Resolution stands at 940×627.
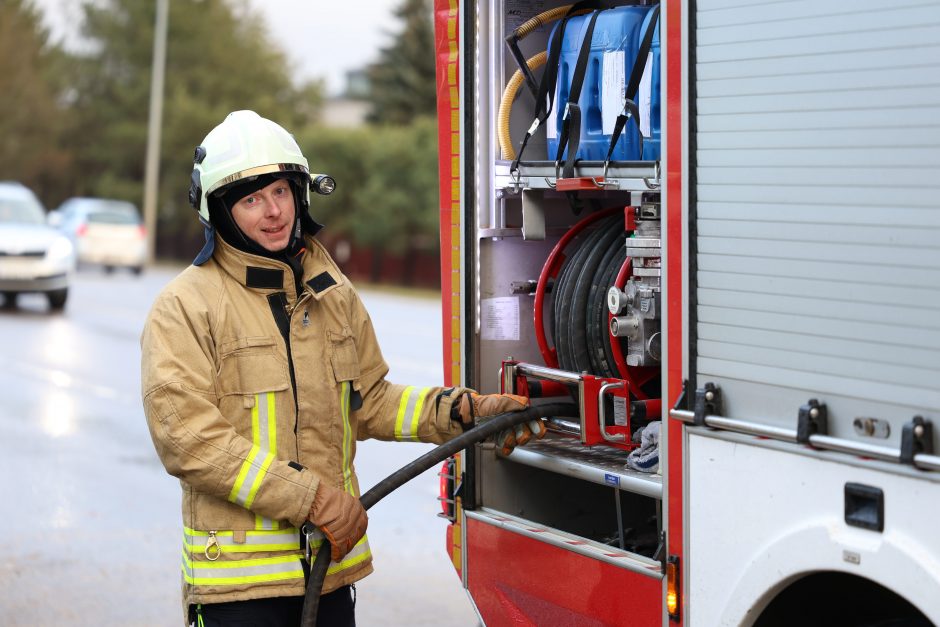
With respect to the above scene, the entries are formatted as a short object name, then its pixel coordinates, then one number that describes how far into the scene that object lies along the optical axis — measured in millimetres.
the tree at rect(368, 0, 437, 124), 42469
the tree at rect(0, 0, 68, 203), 48750
